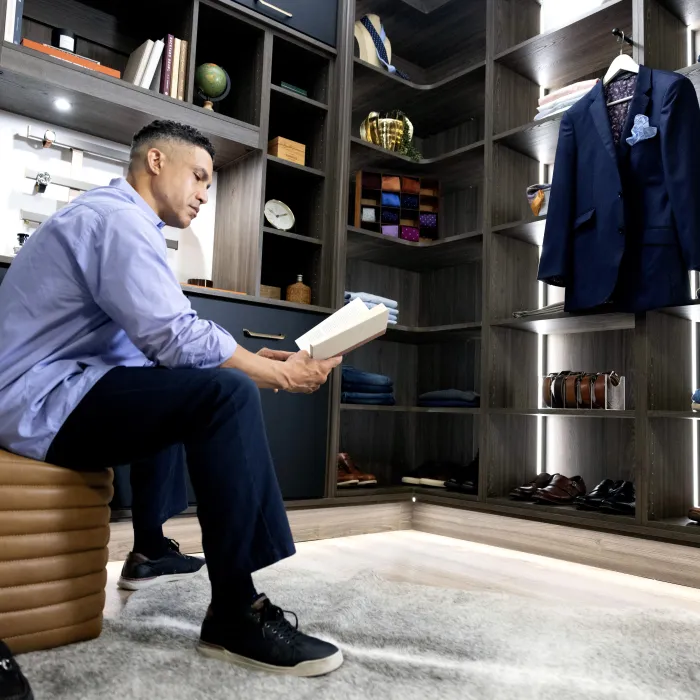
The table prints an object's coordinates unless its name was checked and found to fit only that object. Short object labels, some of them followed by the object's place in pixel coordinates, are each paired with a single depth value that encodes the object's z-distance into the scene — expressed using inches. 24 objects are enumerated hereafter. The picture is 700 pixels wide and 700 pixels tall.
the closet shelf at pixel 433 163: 127.3
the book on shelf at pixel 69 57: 91.7
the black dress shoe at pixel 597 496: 99.5
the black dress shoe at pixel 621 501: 95.7
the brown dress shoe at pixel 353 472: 123.3
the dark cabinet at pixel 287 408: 101.5
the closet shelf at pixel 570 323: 105.7
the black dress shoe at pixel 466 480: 118.0
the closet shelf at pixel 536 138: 113.5
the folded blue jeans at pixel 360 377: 124.7
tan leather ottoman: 51.2
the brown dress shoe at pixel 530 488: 110.0
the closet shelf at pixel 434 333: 125.5
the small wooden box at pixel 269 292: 119.4
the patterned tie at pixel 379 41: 132.8
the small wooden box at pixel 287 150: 118.3
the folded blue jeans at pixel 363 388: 124.7
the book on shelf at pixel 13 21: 89.4
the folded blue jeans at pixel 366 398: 123.4
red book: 103.5
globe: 111.6
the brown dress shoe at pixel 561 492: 107.0
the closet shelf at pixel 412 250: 127.1
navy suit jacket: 91.9
